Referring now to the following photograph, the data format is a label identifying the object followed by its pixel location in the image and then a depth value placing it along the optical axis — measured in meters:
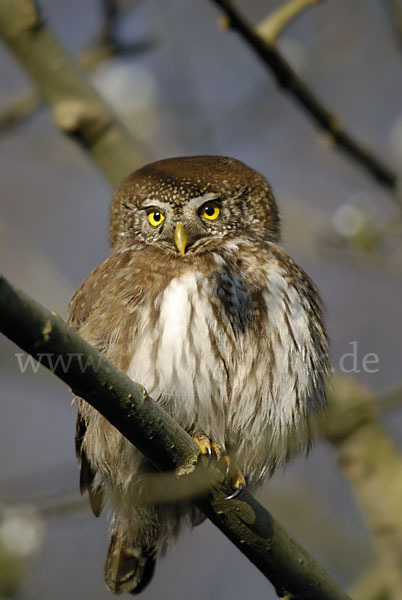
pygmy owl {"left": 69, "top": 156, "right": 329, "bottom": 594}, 7.09
